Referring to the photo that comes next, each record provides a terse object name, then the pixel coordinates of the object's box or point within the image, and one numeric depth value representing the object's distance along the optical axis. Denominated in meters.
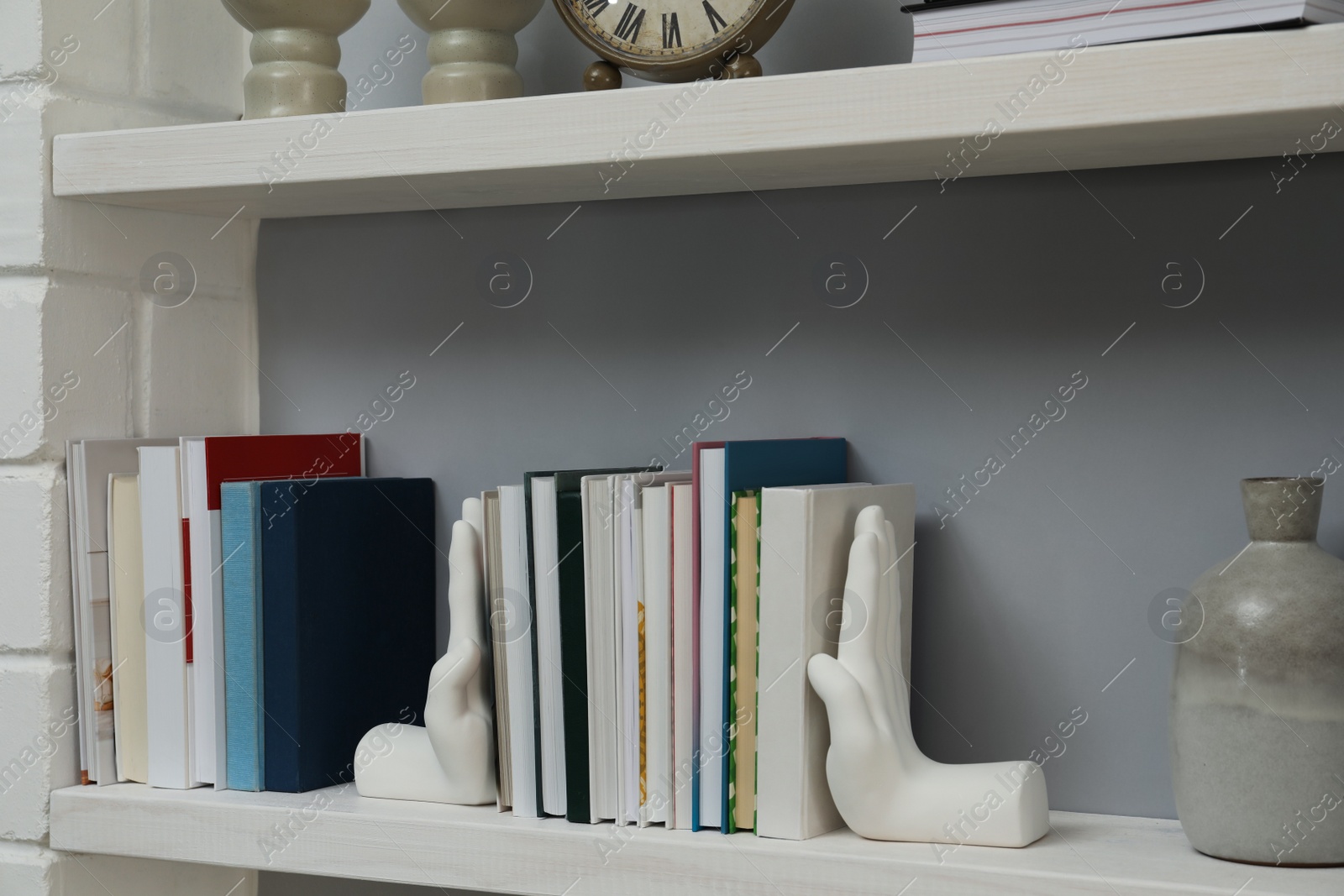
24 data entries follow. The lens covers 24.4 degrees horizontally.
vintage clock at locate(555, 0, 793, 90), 1.93
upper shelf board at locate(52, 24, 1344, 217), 1.78
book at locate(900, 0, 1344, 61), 1.77
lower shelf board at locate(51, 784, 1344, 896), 1.82
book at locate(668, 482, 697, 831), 1.90
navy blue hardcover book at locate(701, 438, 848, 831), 1.89
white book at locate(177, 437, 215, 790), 2.00
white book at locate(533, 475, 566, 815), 1.93
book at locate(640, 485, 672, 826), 1.91
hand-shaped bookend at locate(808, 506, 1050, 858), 1.85
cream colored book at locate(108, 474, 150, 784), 2.02
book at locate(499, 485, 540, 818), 1.95
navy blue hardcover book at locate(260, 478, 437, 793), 1.99
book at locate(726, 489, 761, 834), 1.88
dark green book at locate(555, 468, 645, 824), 1.92
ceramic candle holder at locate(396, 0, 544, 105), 2.00
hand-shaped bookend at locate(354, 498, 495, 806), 1.96
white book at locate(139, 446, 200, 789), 2.01
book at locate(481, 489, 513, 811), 1.96
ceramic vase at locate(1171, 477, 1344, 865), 1.80
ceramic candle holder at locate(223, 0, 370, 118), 2.02
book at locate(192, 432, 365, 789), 2.00
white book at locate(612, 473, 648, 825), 1.91
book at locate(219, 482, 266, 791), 1.99
